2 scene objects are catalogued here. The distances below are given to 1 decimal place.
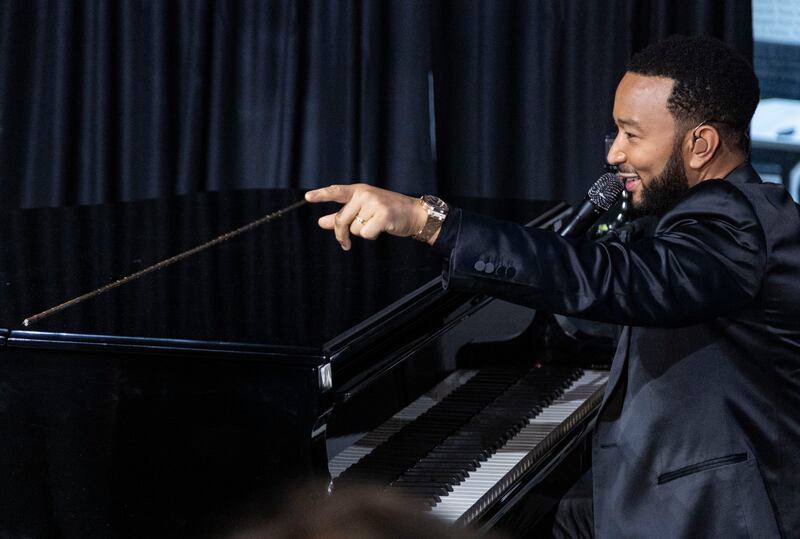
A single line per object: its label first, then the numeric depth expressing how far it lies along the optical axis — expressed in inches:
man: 227.1
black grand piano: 236.6
